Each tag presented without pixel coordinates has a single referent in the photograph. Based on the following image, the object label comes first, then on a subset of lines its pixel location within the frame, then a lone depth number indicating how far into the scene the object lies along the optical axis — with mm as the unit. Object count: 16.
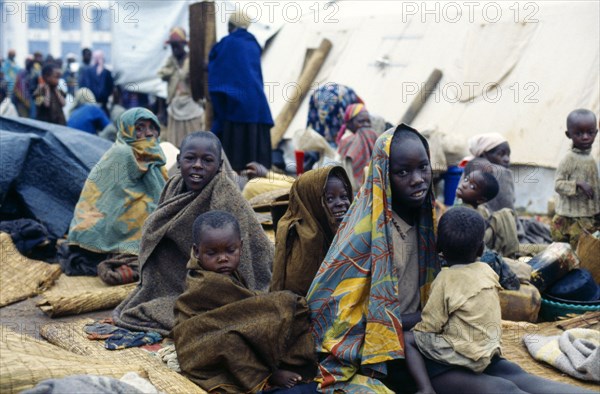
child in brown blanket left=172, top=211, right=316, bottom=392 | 2973
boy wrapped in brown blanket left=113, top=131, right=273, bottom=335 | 3832
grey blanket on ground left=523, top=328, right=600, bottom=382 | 3062
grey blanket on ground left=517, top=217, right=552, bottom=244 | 5809
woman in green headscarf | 5070
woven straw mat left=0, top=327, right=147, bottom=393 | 2652
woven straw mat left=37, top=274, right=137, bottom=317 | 4320
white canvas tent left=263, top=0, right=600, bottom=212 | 7785
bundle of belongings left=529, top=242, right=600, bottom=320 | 4262
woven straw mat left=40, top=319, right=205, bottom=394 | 2943
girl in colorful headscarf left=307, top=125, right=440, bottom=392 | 2908
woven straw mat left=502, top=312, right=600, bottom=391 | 3213
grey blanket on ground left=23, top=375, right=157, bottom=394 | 2453
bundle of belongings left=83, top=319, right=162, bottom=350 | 3590
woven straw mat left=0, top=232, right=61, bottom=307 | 4781
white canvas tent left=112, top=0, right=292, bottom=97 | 11931
